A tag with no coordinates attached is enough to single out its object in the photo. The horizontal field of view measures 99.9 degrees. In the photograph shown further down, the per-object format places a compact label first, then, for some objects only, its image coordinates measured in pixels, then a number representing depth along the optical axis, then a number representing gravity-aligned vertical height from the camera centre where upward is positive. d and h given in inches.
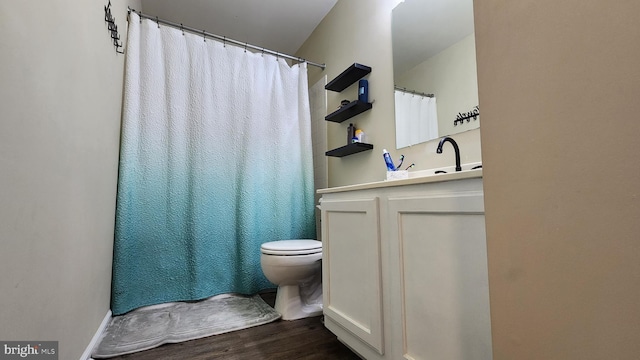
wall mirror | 49.1 +25.9
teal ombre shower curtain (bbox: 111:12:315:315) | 66.9 +9.0
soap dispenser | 74.4 +17.9
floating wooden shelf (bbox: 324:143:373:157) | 69.9 +13.2
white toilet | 60.0 -16.3
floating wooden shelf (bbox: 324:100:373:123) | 70.1 +23.8
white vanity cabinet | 26.6 -9.0
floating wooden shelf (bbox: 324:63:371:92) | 70.4 +33.1
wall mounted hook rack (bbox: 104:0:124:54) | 50.4 +35.2
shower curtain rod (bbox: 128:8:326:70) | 73.5 +48.6
